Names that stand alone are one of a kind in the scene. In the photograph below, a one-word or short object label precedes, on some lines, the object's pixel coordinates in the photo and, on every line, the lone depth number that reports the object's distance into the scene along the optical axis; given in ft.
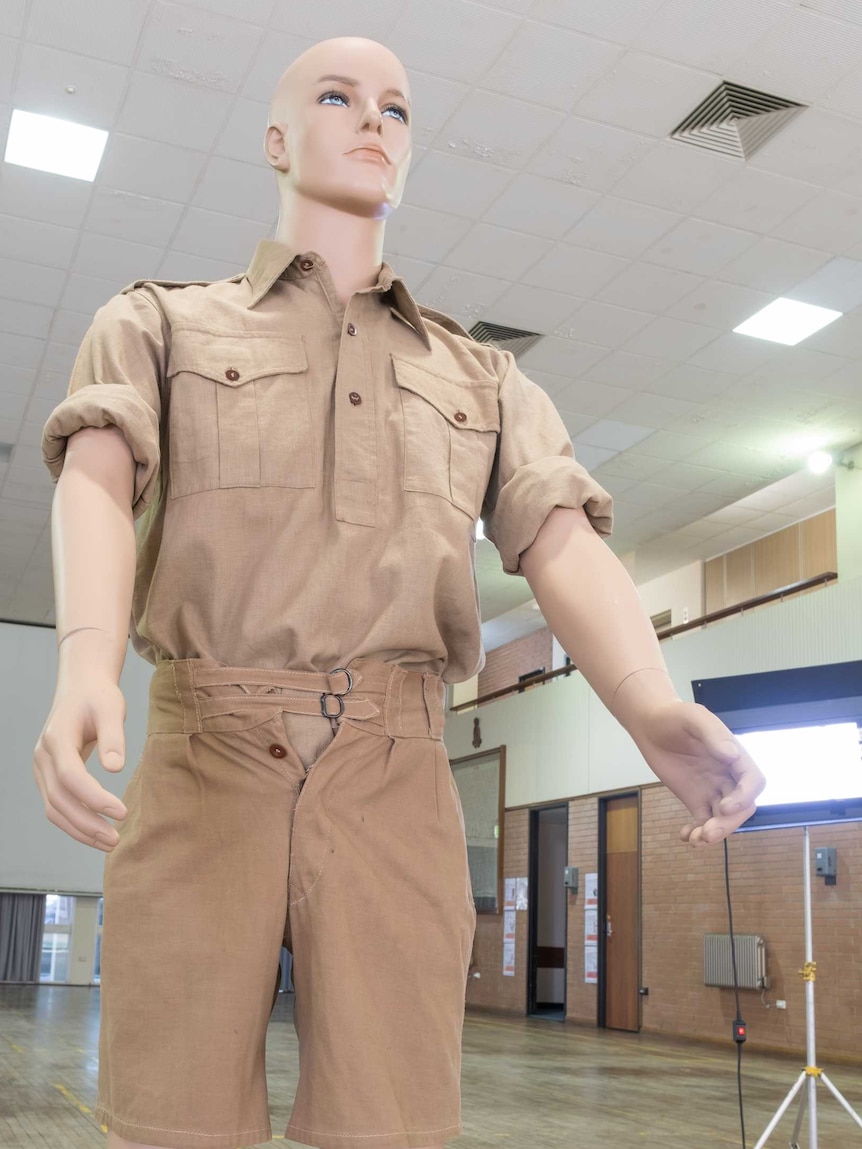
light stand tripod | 13.46
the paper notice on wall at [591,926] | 41.55
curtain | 64.64
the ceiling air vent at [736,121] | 20.17
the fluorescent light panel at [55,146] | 21.45
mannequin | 3.14
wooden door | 39.55
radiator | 33.63
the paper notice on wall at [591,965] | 41.18
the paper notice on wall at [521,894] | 46.44
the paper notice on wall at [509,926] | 47.01
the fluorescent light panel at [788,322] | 27.04
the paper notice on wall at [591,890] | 41.93
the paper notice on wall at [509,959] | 46.65
